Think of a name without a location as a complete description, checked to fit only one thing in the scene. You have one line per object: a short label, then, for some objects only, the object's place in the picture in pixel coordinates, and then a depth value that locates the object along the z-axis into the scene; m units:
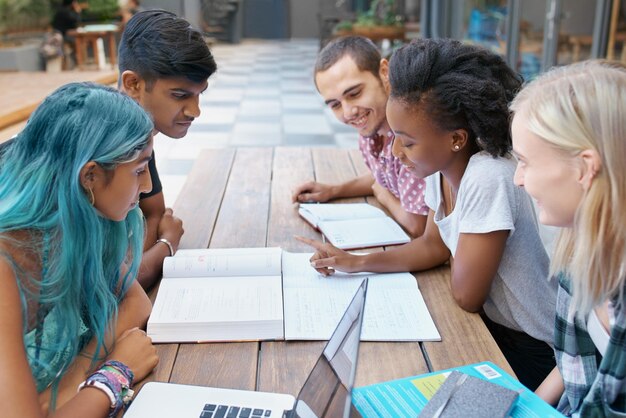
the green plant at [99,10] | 10.23
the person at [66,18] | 9.02
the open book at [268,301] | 1.17
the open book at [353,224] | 1.64
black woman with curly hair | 1.30
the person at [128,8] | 10.33
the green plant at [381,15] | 7.61
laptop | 0.78
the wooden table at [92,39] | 9.03
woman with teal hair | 0.95
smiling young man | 1.93
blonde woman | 0.84
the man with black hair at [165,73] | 1.58
